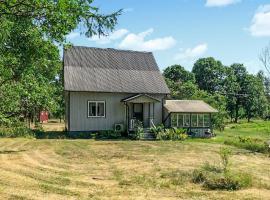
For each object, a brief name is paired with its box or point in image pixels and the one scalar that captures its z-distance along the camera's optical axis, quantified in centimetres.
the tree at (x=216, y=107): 4141
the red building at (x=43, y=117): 5697
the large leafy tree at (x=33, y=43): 688
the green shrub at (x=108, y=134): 3129
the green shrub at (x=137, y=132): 3089
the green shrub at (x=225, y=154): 1393
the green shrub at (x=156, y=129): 3168
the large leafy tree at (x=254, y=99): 7975
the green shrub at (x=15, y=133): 2903
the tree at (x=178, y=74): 7569
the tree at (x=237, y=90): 7869
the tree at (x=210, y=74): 8112
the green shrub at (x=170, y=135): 3117
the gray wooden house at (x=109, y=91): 3177
